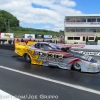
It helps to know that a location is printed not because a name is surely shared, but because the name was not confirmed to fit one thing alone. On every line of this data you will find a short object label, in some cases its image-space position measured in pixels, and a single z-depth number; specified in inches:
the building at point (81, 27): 2054.6
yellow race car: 358.6
